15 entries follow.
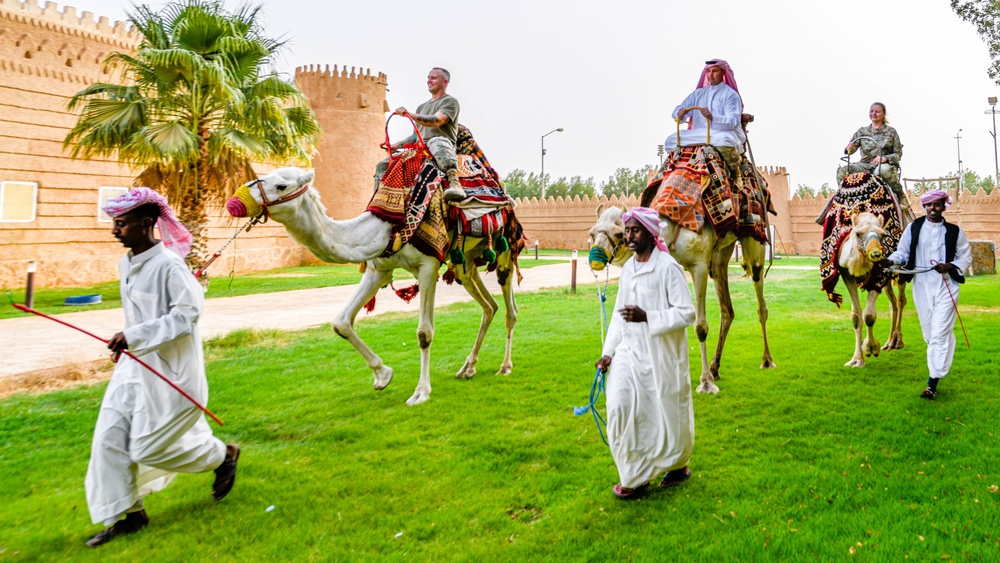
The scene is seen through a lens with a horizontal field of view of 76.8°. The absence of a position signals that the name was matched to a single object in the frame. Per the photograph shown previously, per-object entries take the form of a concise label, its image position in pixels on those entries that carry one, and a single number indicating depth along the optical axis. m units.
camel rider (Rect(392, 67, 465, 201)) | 6.18
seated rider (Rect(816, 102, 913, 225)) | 7.68
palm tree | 12.66
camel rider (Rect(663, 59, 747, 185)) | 6.58
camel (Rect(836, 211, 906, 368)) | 6.82
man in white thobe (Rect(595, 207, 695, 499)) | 3.59
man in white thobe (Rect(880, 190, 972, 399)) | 5.57
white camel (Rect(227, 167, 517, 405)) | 4.65
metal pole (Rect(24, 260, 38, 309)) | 10.57
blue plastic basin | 13.51
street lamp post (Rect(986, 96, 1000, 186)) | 44.93
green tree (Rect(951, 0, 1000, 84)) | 11.73
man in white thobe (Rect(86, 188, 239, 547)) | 3.22
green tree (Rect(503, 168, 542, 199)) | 84.81
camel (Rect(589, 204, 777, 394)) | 4.99
